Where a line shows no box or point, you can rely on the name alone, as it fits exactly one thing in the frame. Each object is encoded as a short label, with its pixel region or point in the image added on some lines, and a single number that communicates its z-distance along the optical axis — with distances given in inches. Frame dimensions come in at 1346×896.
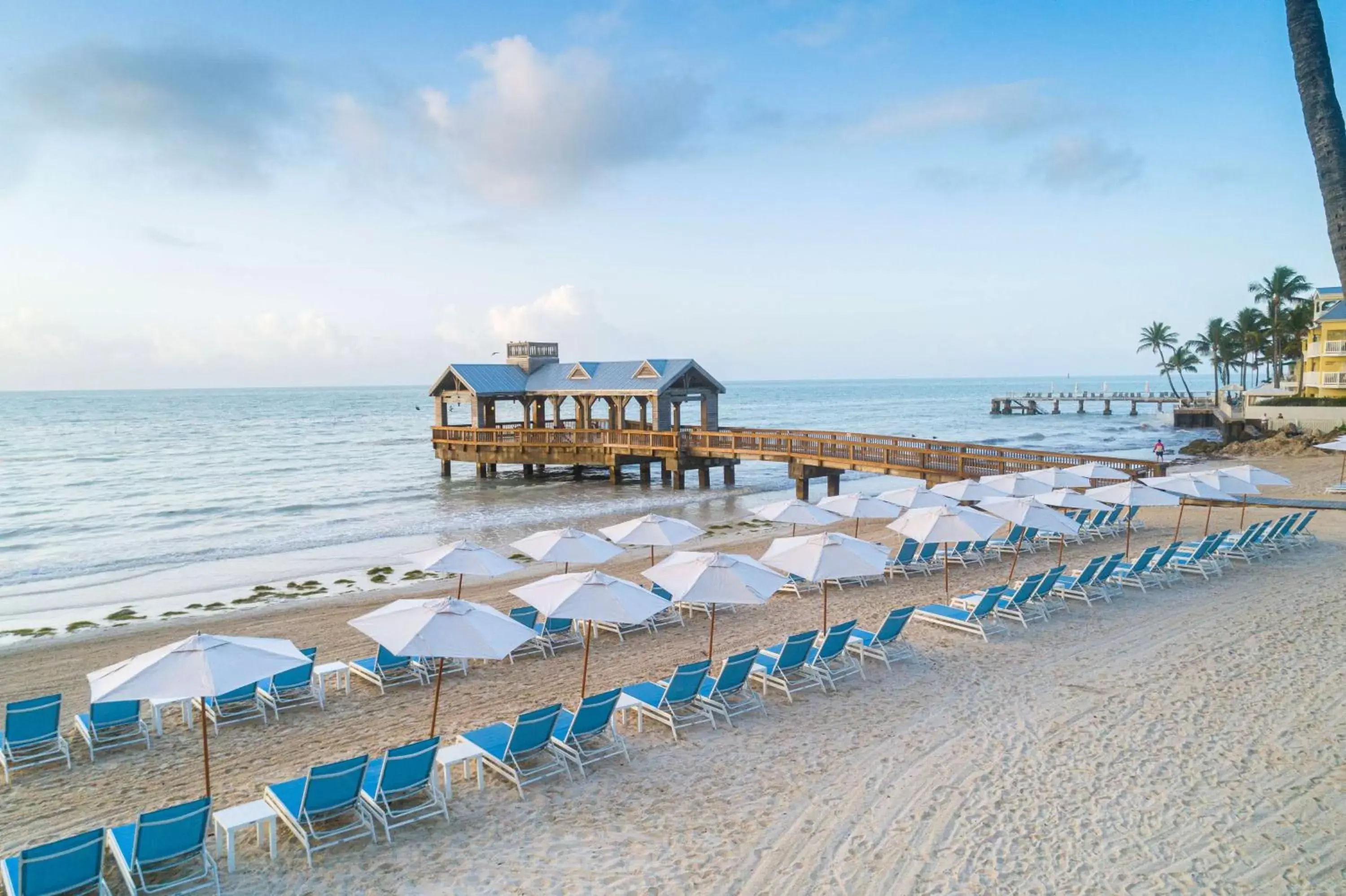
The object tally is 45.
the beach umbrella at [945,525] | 507.5
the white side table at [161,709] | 358.9
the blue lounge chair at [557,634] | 471.5
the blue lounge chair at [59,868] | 211.6
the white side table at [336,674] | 402.0
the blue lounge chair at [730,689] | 352.2
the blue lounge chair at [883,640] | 417.1
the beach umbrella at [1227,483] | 658.2
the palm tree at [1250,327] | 2395.4
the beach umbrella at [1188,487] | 649.0
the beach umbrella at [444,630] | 301.7
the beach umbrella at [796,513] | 601.6
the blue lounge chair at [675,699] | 342.3
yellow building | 1797.5
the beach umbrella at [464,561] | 465.7
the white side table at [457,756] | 290.0
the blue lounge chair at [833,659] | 390.0
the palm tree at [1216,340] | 2819.9
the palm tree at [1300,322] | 2145.7
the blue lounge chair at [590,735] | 308.2
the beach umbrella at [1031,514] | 534.3
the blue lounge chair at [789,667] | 381.1
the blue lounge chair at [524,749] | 294.7
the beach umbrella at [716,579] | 386.6
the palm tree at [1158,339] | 3265.3
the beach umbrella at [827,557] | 433.7
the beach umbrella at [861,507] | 616.1
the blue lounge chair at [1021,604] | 486.0
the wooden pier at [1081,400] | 3176.7
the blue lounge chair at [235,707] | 370.6
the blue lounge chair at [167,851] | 227.5
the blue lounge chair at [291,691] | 377.7
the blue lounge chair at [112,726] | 342.6
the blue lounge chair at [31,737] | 322.0
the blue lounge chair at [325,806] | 253.1
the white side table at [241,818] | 247.1
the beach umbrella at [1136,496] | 609.0
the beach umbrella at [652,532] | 557.6
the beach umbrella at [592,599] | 354.3
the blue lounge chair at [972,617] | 464.4
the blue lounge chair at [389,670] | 414.9
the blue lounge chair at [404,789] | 263.1
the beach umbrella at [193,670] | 263.0
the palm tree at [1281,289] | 2274.9
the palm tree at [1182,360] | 3159.5
